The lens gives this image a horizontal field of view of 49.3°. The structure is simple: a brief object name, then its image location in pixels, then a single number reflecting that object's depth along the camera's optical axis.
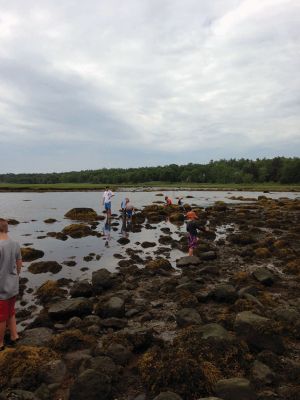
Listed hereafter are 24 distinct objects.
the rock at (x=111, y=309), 9.95
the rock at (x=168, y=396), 5.51
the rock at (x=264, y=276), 12.84
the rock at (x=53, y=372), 6.63
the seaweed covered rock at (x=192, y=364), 6.09
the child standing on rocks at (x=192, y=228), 17.11
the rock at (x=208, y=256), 17.28
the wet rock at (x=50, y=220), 34.94
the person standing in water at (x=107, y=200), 28.47
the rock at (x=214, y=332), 7.42
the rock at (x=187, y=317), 9.12
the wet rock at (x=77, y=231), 25.62
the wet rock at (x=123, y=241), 22.18
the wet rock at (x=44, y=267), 15.54
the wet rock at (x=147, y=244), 21.04
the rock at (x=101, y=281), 12.55
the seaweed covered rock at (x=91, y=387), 5.88
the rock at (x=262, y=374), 6.32
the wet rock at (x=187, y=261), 16.09
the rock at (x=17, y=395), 5.74
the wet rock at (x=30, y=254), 18.09
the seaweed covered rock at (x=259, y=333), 7.48
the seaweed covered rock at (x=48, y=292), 11.75
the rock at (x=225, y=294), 10.95
